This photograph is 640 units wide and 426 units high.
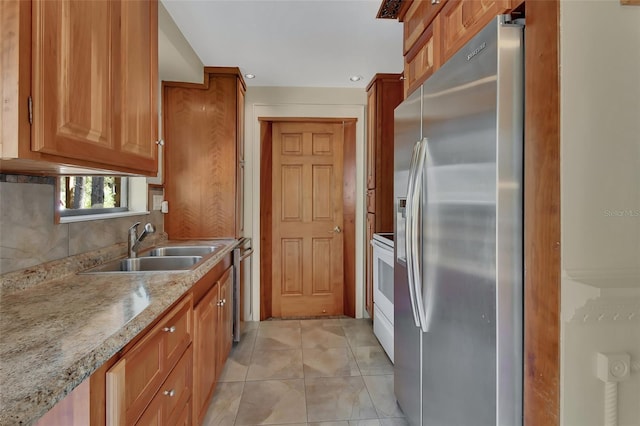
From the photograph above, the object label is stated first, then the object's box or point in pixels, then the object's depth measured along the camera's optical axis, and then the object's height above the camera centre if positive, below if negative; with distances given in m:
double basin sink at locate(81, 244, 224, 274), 1.63 -0.28
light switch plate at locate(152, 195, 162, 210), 2.42 +0.08
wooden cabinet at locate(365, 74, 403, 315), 2.88 +0.62
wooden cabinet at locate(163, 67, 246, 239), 2.64 +0.50
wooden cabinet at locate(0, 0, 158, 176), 0.74 +0.39
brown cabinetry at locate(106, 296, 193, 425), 0.80 -0.51
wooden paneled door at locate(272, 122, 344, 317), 3.32 -0.07
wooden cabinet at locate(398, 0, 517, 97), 1.08 +0.78
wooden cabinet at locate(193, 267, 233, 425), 1.51 -0.75
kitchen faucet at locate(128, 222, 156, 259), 1.72 -0.16
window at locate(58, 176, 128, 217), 1.67 +0.11
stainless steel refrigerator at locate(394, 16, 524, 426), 0.91 -0.07
